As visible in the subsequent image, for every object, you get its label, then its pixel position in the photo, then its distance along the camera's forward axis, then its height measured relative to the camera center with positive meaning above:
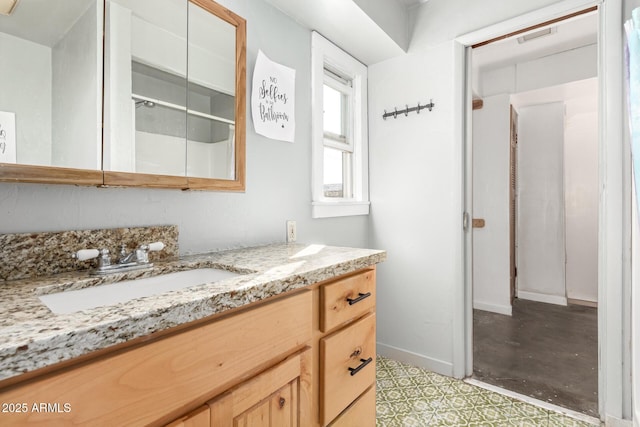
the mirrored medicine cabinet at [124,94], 0.89 +0.39
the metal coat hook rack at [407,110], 2.13 +0.70
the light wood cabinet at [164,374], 0.52 -0.31
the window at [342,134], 2.12 +0.56
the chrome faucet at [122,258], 0.99 -0.14
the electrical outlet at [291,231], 1.79 -0.09
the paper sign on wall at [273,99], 1.60 +0.58
